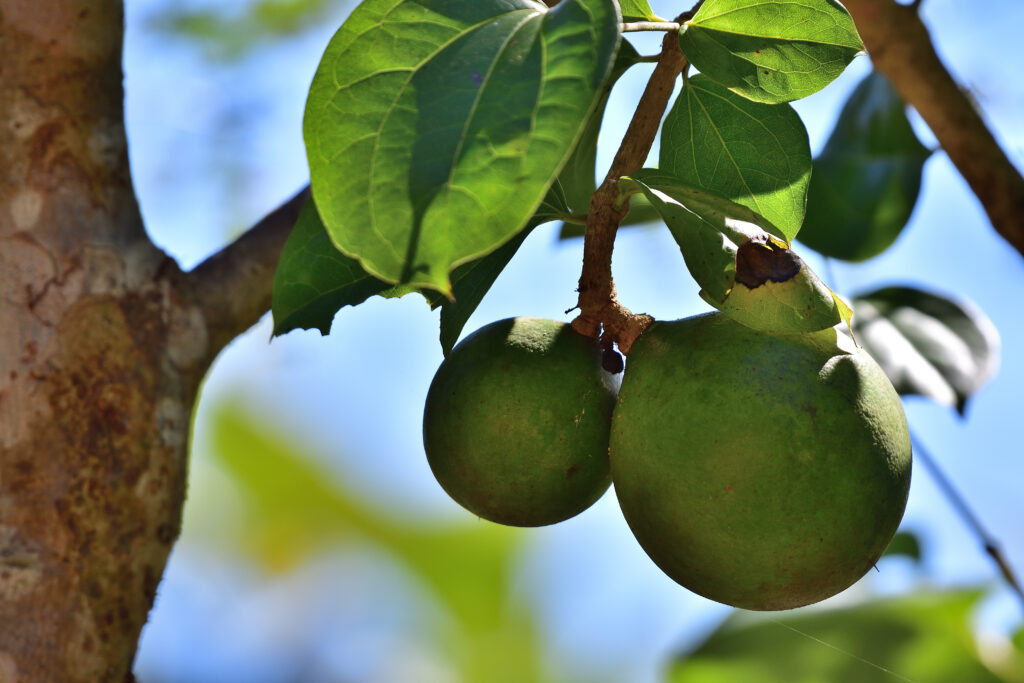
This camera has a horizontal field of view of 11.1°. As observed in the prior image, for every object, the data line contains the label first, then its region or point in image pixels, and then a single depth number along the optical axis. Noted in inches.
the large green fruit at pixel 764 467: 55.8
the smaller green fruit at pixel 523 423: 58.1
